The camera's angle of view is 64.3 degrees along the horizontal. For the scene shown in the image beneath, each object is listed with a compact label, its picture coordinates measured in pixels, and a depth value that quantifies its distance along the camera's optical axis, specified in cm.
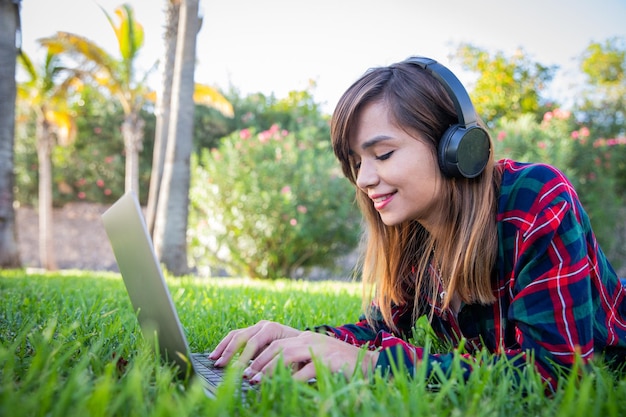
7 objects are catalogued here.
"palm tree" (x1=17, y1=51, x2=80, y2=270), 1486
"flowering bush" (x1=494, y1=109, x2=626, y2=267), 959
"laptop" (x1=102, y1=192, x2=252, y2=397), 116
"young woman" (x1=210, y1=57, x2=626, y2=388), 132
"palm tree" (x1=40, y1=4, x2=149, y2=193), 1278
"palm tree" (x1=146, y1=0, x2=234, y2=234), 855
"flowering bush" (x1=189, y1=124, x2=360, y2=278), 817
